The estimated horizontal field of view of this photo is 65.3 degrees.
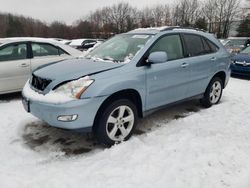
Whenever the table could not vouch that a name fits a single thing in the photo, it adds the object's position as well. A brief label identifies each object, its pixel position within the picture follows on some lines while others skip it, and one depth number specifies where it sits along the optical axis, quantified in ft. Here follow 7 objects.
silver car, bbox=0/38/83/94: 14.34
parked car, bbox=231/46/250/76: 22.49
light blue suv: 8.26
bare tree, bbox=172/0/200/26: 124.47
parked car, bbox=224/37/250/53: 36.92
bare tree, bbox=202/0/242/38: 113.14
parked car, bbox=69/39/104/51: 53.30
